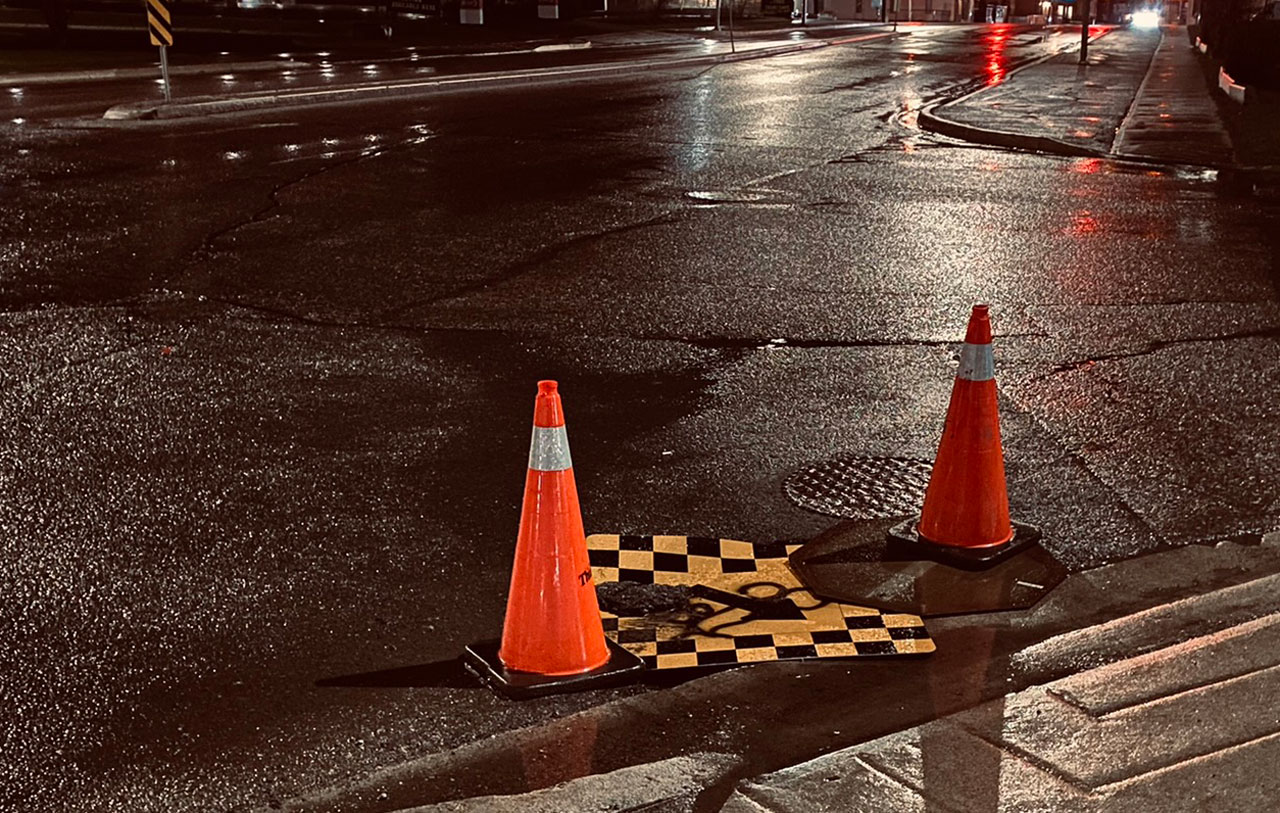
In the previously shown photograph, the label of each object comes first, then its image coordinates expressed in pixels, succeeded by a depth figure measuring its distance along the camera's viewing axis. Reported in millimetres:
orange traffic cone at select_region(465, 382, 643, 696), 3969
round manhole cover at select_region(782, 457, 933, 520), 5281
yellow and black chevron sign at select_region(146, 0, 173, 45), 18359
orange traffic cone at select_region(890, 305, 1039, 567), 4812
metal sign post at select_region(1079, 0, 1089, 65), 30016
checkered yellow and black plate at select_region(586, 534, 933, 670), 4176
